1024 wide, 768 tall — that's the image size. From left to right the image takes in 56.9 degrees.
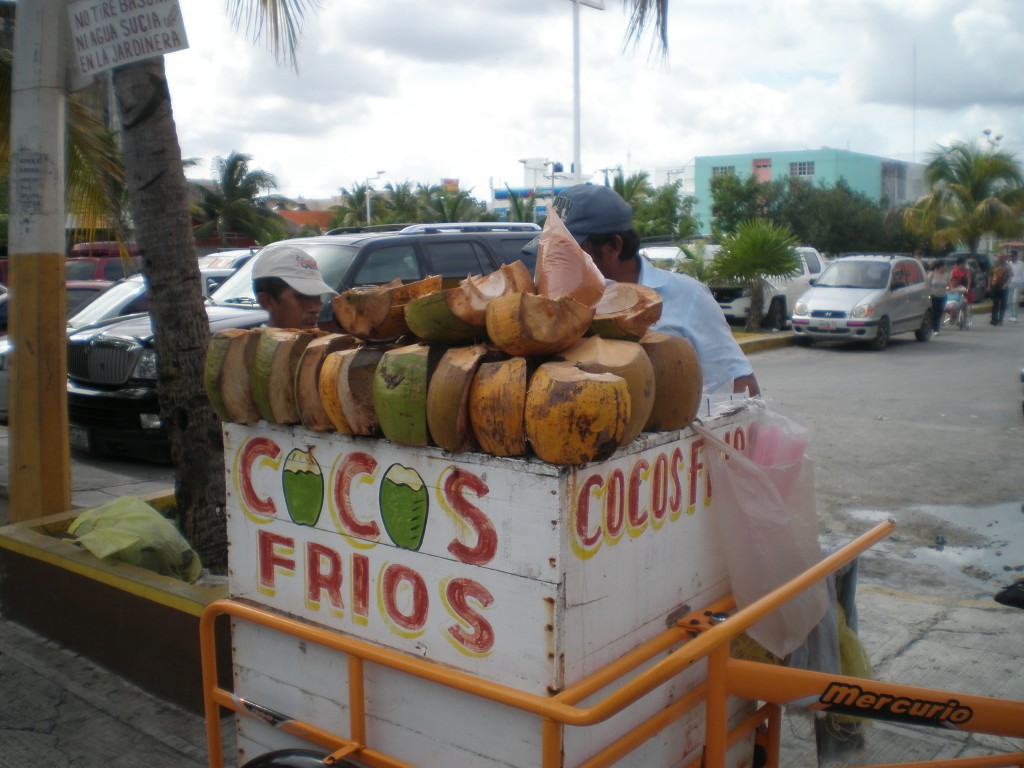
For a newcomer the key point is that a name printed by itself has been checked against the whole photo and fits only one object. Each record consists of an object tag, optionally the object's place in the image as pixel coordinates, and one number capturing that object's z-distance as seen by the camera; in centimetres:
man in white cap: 388
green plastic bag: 408
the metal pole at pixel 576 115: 2826
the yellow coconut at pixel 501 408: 185
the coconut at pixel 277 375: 229
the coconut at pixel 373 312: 222
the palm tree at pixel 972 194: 3275
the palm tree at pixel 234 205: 4603
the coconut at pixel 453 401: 193
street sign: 399
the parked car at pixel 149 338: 772
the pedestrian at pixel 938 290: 2045
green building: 6178
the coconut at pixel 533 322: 189
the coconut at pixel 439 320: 202
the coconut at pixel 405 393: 200
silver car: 1745
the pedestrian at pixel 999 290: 2336
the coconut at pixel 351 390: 210
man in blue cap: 299
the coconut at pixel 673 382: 214
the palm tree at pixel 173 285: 447
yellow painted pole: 460
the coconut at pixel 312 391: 221
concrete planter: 377
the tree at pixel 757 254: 1808
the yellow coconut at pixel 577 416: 175
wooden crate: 189
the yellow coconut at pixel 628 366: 192
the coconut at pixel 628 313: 213
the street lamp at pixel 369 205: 4438
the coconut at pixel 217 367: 242
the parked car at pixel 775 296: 1981
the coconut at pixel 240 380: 237
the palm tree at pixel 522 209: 3093
